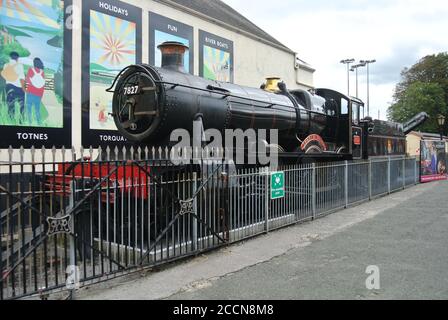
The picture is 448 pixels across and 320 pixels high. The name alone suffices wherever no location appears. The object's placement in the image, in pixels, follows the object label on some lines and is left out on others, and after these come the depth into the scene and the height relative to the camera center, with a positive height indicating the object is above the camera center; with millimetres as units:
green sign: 8234 -543
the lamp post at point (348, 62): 46444 +10987
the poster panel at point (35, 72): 8719 +1995
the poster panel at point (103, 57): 10438 +2778
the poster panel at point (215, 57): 14398 +3762
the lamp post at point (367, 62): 47869 +11392
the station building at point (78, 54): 8898 +2708
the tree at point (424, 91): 52344 +8812
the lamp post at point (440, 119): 26044 +2440
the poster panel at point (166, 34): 12281 +3959
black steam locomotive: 7000 +1039
